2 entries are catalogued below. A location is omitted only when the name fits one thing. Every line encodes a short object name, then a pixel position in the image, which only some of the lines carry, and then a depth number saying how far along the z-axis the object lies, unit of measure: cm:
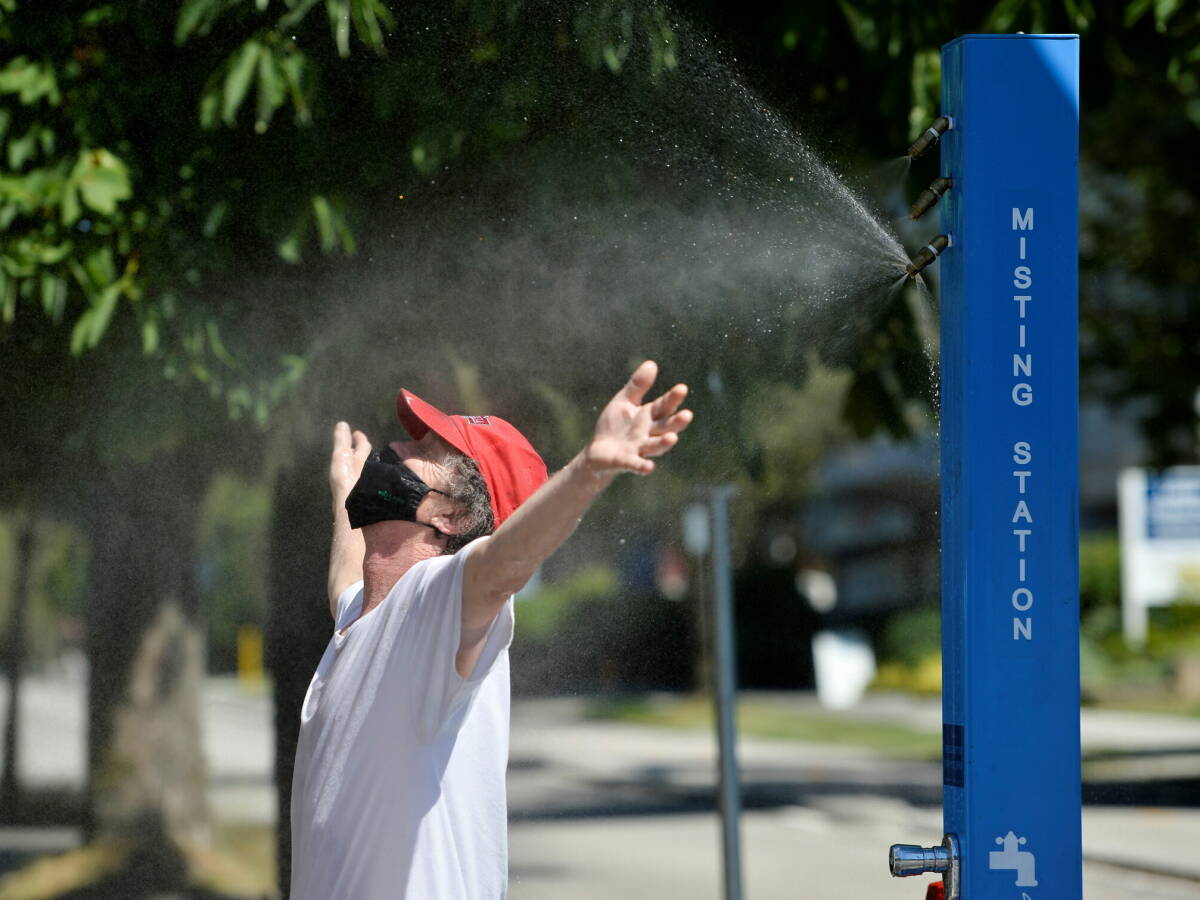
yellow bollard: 4327
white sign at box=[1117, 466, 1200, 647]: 4416
